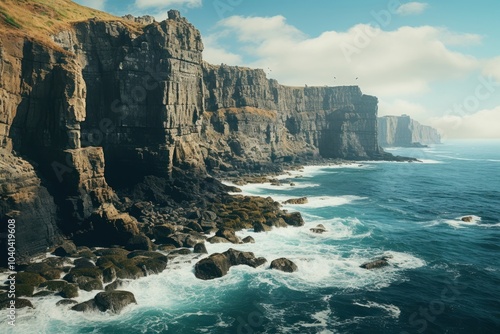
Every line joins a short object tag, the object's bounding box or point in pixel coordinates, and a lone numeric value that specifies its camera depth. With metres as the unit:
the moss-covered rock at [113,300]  28.83
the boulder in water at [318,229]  51.47
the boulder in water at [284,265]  37.78
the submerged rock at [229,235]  46.34
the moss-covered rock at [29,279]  31.34
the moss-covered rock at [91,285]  31.41
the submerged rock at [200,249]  41.47
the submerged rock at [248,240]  46.59
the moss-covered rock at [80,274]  32.33
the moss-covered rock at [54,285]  31.00
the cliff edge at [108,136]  40.75
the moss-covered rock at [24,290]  29.78
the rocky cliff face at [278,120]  118.50
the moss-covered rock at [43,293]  30.02
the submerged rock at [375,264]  38.44
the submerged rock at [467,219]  57.94
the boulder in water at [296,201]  71.24
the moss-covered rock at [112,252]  39.28
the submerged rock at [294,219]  54.75
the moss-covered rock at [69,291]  29.97
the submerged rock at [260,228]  51.56
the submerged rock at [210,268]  35.97
